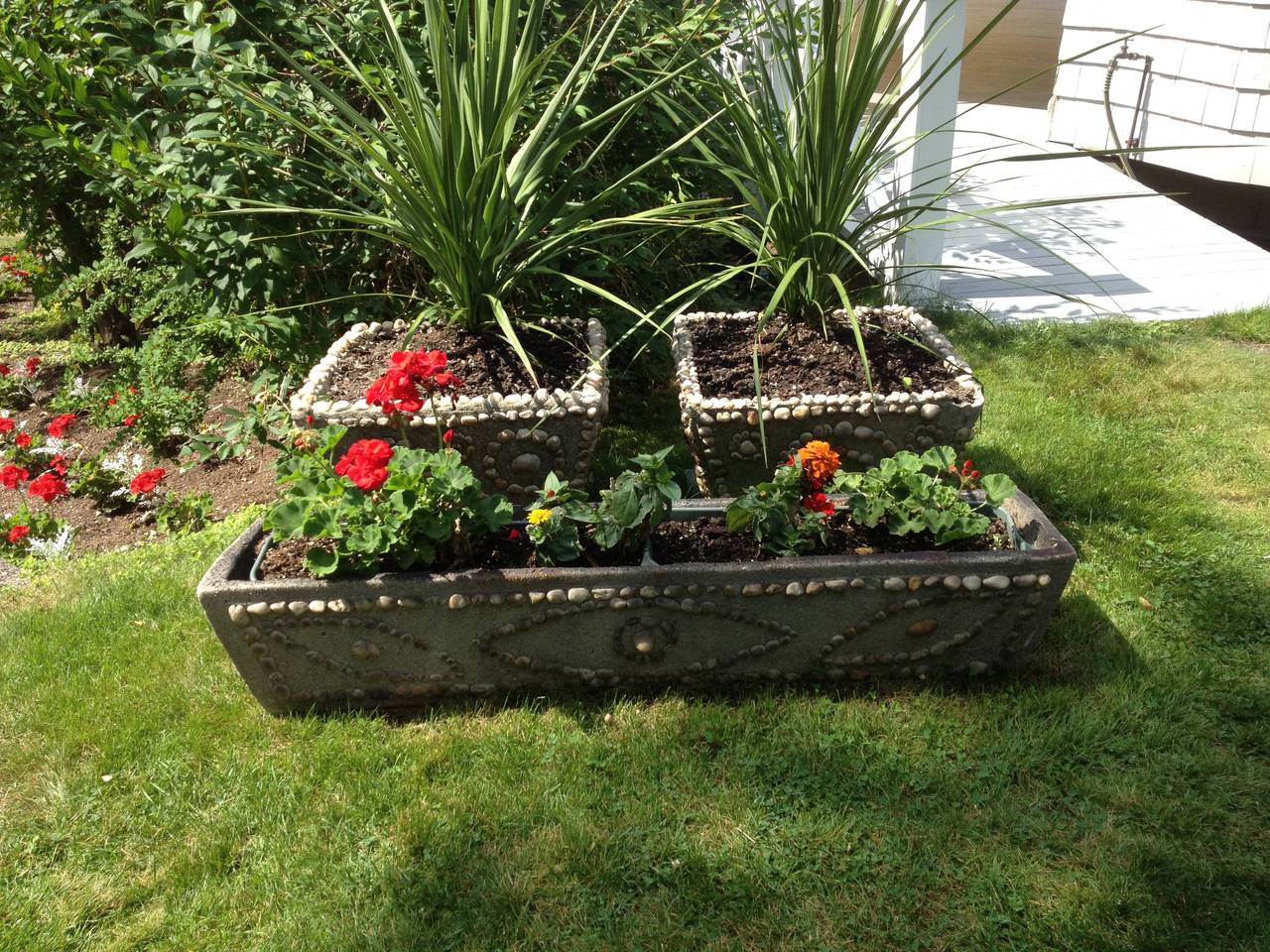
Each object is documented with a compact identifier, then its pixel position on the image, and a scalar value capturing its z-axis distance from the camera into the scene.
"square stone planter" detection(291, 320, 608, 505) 2.36
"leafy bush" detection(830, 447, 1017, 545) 2.10
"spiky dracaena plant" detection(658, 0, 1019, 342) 2.27
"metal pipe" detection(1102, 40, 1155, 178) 6.12
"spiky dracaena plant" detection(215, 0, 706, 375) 2.23
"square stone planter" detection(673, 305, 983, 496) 2.40
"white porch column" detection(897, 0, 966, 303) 4.03
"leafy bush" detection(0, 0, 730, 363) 2.77
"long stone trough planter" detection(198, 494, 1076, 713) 2.01
